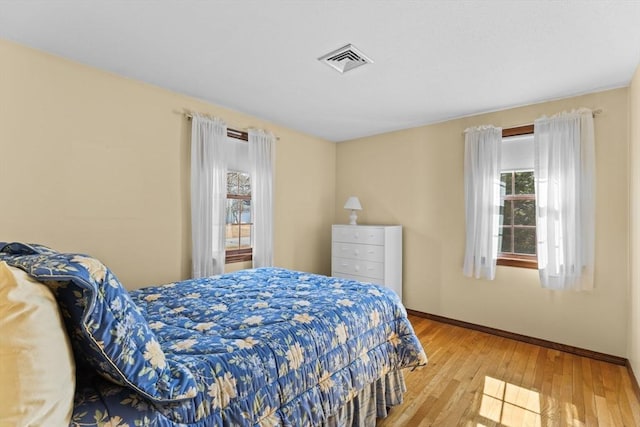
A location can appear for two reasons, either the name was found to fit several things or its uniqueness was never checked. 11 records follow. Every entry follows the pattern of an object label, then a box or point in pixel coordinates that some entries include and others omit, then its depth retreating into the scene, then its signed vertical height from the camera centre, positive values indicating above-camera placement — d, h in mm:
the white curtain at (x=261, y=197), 3768 +182
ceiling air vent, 2268 +1183
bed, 916 -585
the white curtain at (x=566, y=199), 2889 +138
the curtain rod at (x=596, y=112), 2887 +950
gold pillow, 732 -365
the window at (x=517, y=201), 3318 +133
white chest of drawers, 3879 -538
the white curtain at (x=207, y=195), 3191 +173
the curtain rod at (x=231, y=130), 3199 +966
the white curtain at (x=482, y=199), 3400 +157
